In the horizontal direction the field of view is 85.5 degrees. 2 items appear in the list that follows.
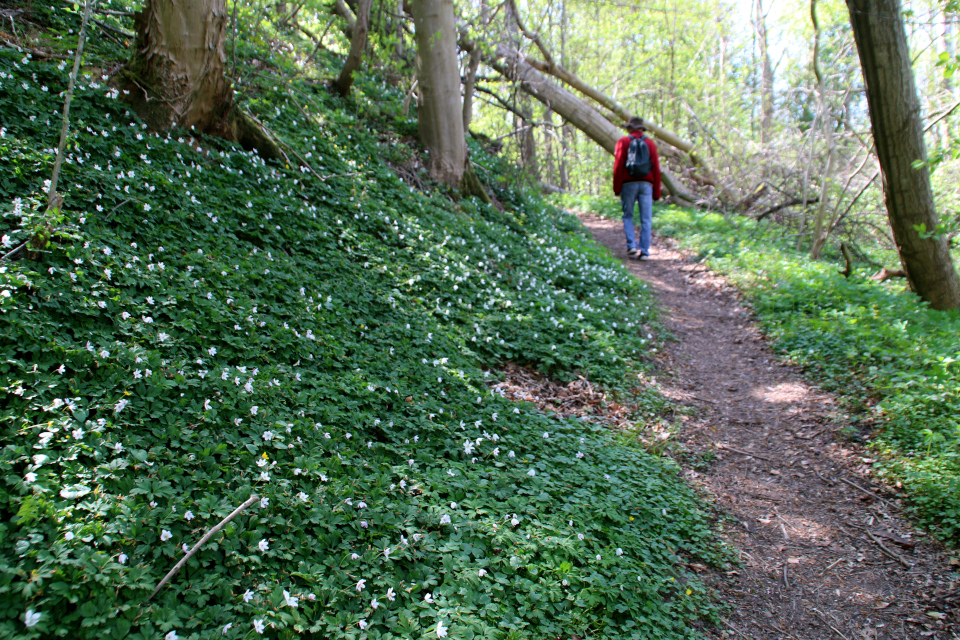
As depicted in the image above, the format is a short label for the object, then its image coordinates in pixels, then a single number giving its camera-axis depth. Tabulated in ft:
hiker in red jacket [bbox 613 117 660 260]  33.14
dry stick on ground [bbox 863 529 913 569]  10.82
